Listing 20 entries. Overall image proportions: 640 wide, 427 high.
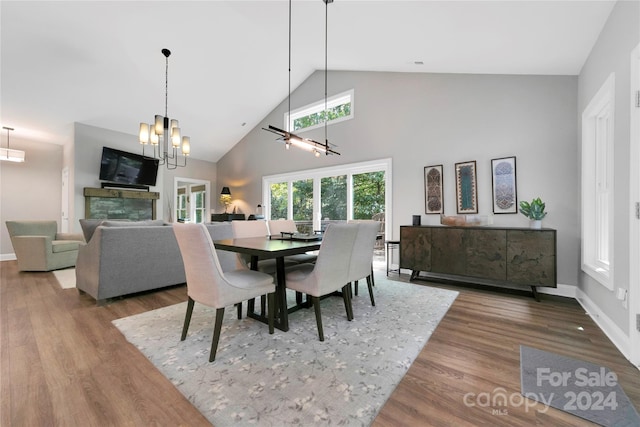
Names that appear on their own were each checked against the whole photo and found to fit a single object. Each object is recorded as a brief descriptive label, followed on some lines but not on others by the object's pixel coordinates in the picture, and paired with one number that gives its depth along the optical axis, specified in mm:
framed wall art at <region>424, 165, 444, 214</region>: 3973
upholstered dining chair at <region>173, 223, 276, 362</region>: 1731
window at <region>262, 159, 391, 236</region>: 4793
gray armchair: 4238
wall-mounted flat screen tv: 5541
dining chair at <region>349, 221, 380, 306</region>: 2389
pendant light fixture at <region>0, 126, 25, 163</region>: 4848
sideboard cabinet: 2916
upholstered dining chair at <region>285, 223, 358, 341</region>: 1988
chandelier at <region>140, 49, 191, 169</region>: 3066
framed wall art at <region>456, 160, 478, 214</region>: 3686
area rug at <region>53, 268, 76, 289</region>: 3555
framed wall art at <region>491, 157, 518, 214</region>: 3406
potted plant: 3059
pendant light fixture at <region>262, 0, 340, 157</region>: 2701
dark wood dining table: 1885
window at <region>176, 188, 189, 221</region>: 8615
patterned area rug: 1308
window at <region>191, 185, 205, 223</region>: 8041
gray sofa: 2742
